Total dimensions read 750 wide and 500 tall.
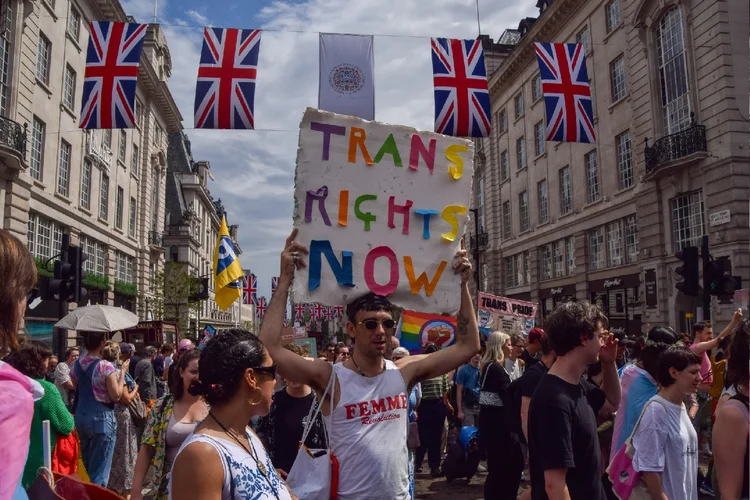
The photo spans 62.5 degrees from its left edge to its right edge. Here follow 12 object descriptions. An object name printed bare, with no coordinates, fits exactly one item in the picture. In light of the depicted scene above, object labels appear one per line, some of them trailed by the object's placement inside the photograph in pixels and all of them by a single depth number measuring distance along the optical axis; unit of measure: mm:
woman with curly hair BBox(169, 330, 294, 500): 2000
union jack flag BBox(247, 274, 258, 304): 32344
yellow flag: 15109
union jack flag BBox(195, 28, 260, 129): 11672
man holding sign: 3092
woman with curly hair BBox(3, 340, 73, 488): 4160
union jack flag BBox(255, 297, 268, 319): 44262
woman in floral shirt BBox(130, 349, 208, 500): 3781
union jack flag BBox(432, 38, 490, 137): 12180
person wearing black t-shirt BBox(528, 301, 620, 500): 2840
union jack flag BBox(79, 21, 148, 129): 11773
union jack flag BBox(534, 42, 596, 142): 12594
